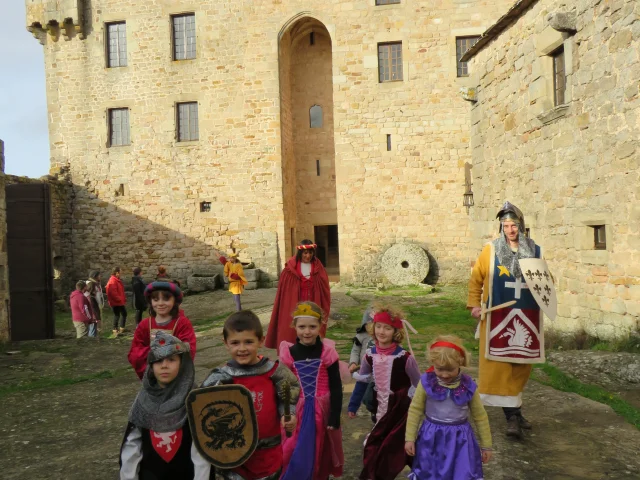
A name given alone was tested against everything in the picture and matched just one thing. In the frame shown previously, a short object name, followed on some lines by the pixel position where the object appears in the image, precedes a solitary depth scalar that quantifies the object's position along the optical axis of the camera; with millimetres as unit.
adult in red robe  5754
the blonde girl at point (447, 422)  2969
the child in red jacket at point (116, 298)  11953
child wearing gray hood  2734
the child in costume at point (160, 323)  3838
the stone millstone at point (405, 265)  16031
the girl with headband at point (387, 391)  3432
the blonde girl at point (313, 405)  3293
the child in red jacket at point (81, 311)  10742
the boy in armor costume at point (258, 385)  2912
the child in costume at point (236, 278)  12570
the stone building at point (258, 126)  16359
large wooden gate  9836
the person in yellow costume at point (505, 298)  4426
